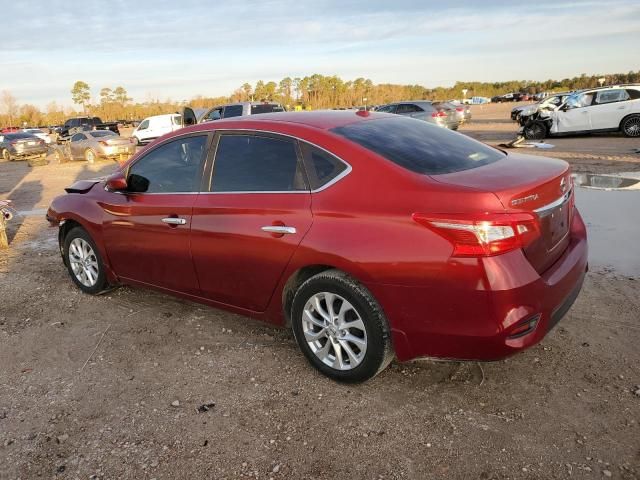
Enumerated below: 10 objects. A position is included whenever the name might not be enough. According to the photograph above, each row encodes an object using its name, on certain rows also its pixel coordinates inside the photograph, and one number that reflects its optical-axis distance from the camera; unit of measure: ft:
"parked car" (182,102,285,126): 57.67
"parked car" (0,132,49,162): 83.51
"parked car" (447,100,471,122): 77.23
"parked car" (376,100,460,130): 67.56
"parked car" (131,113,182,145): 85.56
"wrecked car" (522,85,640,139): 54.08
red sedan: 8.79
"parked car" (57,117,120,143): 119.79
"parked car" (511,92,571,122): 64.59
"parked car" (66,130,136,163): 68.54
